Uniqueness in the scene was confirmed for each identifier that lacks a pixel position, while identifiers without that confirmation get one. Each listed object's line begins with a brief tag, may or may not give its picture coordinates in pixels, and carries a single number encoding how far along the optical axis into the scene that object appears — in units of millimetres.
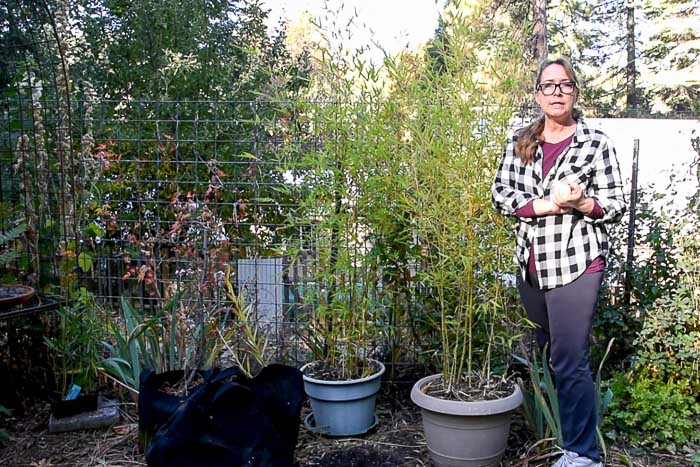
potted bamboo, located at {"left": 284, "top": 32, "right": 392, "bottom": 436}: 2668
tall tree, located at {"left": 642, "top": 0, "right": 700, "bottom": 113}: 10828
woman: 2107
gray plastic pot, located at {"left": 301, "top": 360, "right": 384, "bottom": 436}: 2688
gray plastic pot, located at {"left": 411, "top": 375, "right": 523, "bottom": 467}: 2299
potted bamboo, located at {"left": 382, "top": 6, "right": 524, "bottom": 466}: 2365
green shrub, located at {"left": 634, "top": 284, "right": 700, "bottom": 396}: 2846
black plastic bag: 2166
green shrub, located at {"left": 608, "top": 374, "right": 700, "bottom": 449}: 2660
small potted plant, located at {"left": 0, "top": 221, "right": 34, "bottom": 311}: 2541
